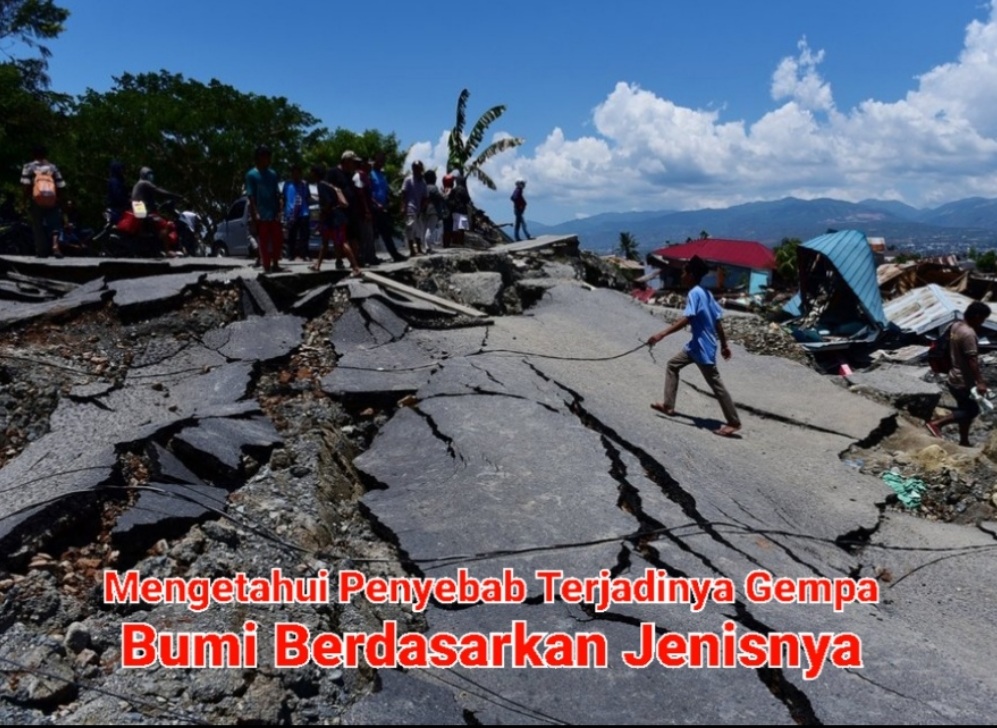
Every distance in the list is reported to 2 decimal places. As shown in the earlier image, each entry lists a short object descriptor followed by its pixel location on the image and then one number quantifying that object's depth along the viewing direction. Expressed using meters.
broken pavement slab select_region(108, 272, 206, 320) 6.79
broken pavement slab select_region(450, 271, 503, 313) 8.58
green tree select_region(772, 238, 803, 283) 30.10
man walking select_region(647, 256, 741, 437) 5.57
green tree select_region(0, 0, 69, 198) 16.03
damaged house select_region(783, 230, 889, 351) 12.47
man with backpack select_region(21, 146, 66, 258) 8.58
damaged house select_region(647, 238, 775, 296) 25.56
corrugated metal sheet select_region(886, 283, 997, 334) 12.76
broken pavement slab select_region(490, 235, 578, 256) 12.17
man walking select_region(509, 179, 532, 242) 14.32
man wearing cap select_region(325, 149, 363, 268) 7.90
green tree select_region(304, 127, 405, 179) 23.03
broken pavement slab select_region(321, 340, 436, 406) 5.66
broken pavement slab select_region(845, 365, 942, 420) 7.90
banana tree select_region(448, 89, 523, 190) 18.06
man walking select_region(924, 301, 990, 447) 6.48
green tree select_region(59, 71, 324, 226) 18.69
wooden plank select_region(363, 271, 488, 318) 7.68
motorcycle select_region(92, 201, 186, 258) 9.04
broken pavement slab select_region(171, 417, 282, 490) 4.14
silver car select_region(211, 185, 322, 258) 12.67
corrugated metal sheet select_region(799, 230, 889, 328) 12.53
